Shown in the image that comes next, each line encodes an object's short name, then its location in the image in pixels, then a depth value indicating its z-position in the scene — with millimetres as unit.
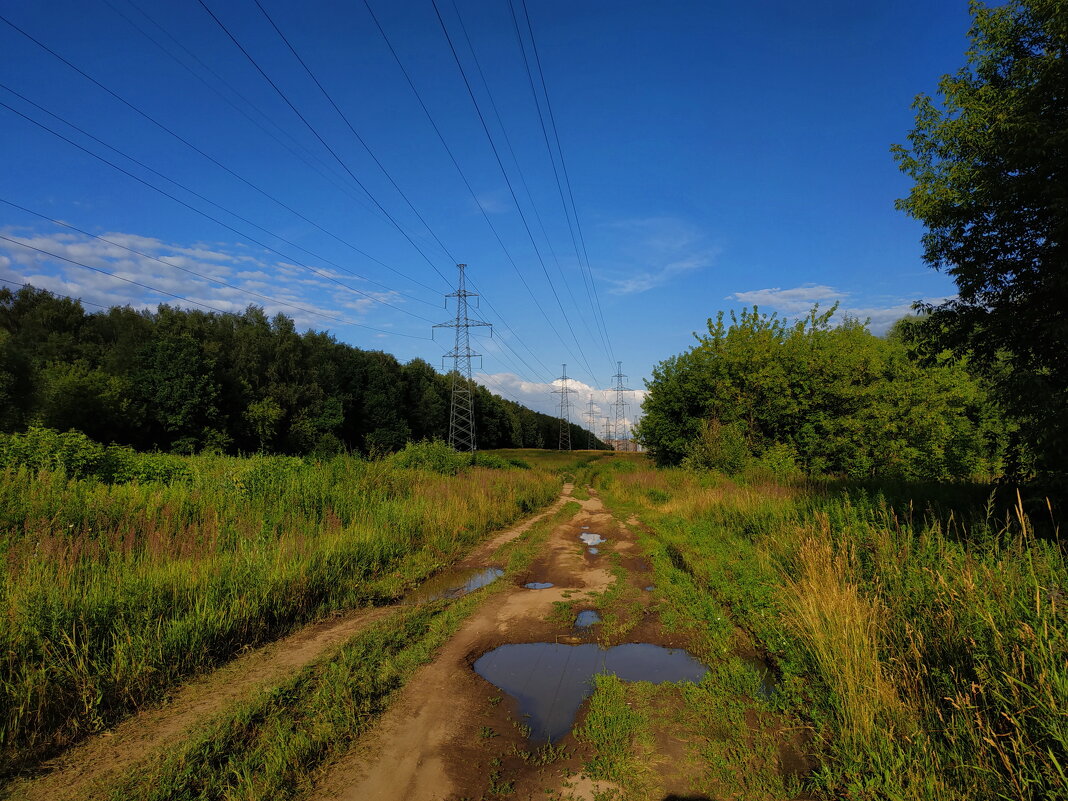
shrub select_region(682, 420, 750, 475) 21969
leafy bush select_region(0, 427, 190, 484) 10477
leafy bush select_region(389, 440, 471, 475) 19438
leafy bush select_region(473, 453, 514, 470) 30606
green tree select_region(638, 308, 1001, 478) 20750
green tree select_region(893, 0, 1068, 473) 7211
